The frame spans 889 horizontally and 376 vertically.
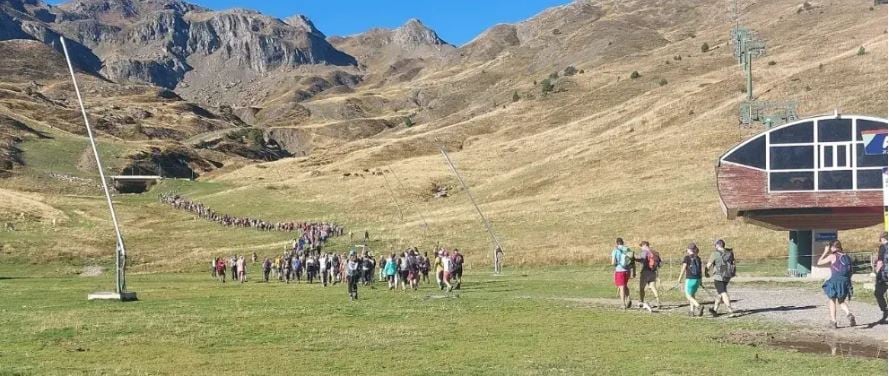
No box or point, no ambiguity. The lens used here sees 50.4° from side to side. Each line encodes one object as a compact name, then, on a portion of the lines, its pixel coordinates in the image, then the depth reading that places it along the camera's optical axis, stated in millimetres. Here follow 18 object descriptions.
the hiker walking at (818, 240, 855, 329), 22484
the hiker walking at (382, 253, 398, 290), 40672
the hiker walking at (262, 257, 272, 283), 54838
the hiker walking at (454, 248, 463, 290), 38844
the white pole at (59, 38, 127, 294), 34828
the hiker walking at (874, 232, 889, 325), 22797
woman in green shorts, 25359
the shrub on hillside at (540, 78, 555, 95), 181612
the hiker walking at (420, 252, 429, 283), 44319
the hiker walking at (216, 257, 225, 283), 54469
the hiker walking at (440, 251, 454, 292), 38094
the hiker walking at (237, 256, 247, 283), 52938
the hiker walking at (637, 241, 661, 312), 27750
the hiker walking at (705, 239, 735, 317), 25141
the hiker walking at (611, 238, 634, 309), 27844
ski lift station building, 38875
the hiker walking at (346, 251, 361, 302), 33469
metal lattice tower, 88031
